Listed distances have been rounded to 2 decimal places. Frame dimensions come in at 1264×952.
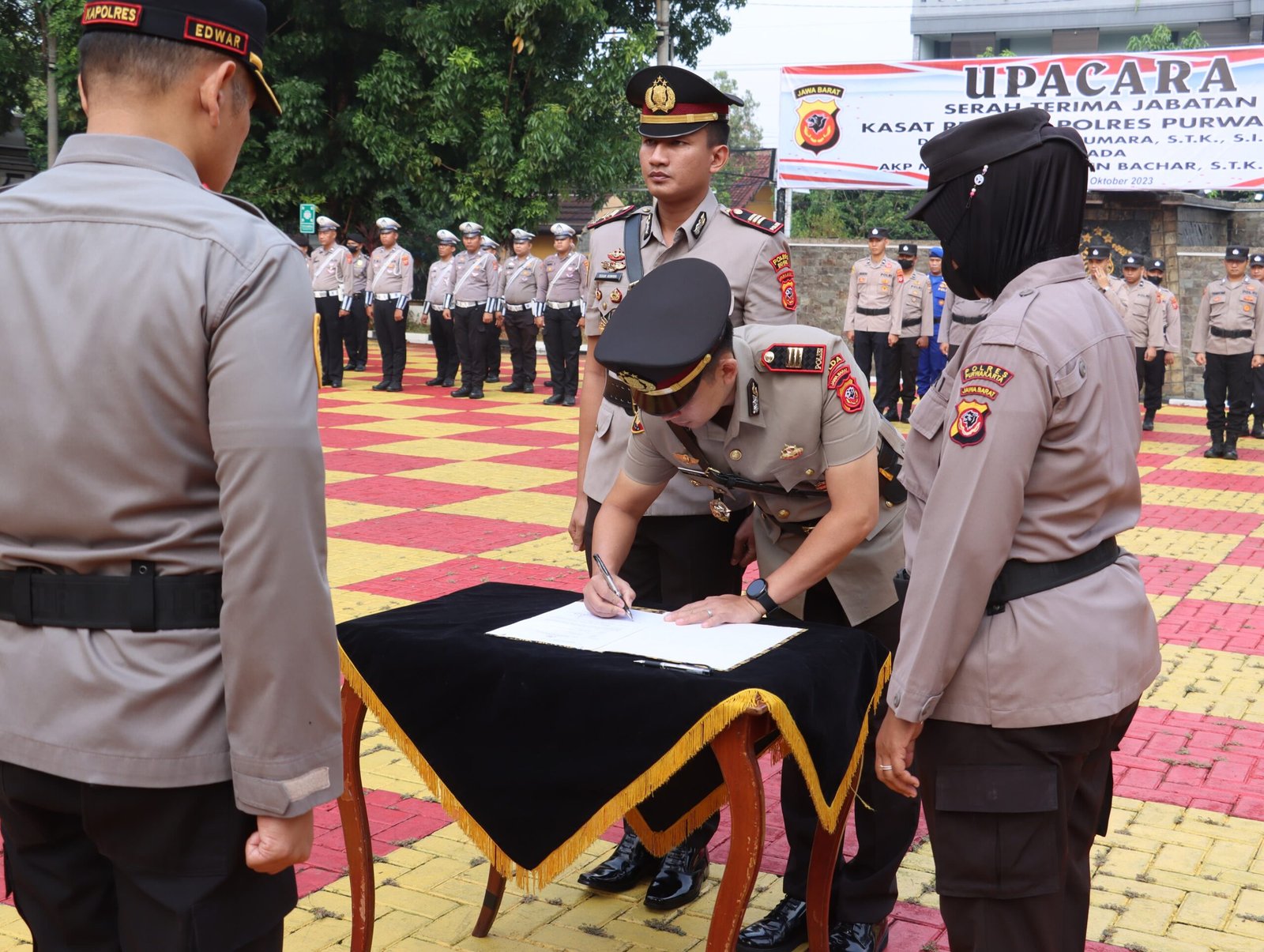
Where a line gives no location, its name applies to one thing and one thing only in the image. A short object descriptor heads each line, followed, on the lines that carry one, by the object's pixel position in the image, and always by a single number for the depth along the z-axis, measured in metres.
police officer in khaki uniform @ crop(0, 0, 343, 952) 1.74
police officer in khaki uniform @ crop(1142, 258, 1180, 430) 14.85
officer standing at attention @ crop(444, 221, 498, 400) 16.97
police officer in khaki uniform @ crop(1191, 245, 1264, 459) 13.11
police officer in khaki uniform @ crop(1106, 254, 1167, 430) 14.86
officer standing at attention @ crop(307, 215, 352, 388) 18.17
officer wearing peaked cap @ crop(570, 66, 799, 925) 3.57
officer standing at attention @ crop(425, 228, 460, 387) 17.95
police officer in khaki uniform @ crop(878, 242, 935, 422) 15.26
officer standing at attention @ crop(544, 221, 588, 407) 16.45
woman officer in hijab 2.17
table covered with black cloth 2.55
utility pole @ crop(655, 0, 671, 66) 22.91
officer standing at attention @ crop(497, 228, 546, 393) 17.62
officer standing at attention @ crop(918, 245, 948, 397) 16.19
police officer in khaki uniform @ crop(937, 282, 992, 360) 13.27
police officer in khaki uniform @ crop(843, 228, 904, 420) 15.41
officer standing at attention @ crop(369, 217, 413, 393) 17.55
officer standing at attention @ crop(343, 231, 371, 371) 19.39
